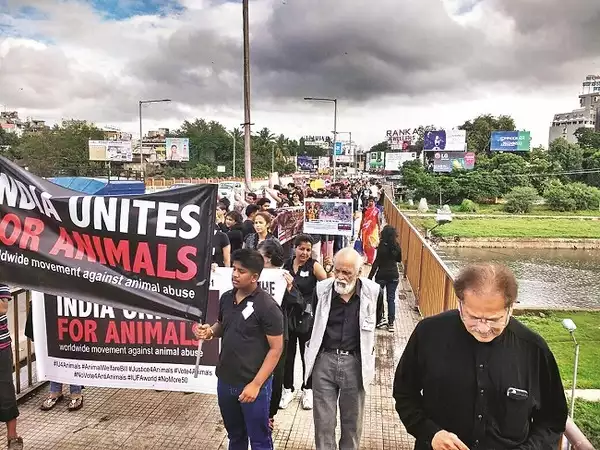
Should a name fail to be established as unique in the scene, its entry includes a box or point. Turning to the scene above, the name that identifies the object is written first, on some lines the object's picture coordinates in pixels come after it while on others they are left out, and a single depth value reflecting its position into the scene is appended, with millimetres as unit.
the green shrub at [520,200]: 48000
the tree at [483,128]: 93312
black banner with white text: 3619
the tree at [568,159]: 63031
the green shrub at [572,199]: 49594
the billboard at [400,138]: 130750
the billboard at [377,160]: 101250
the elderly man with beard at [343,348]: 3482
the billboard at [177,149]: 67062
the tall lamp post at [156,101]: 35750
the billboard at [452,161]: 64000
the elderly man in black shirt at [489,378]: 1951
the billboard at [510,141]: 71750
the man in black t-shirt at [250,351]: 3254
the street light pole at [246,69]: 13704
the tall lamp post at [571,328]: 6119
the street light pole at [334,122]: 33312
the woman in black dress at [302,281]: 4617
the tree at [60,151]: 63312
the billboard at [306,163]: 88875
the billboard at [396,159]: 88562
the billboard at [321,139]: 142375
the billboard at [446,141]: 68612
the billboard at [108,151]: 58819
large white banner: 4508
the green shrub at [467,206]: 47169
